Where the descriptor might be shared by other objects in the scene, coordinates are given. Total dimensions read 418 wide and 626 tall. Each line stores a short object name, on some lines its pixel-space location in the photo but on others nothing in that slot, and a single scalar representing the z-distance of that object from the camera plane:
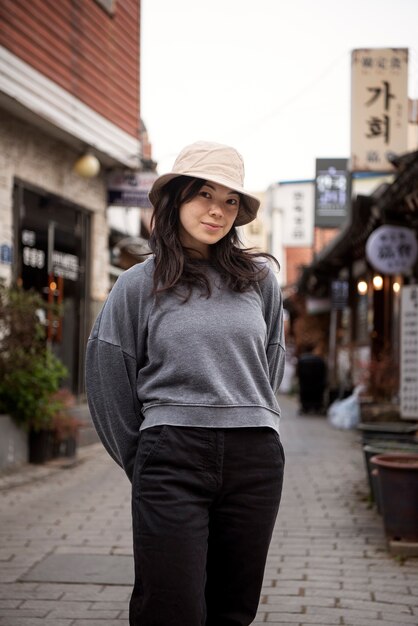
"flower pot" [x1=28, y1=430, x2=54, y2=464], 9.65
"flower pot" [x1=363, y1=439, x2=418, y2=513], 7.00
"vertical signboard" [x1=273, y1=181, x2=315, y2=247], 30.98
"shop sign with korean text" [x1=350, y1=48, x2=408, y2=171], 12.23
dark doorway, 11.54
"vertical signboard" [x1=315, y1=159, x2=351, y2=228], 20.83
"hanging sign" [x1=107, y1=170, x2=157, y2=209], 13.94
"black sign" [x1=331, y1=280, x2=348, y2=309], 20.34
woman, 2.50
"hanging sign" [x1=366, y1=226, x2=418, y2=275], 11.70
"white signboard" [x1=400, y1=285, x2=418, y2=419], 10.57
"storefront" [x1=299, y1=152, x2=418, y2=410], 11.20
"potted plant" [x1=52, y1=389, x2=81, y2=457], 9.63
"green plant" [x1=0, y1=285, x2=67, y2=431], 8.80
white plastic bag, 15.52
